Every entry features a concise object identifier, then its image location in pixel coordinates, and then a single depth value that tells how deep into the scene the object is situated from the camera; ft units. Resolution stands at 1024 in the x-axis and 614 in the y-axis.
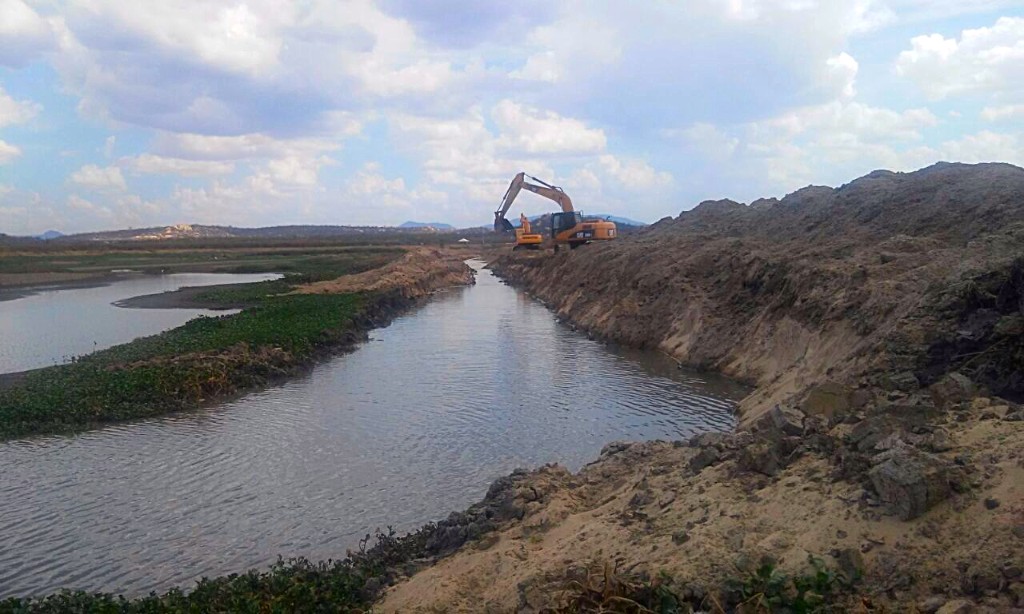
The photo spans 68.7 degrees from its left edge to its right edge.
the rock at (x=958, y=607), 15.23
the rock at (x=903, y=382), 29.14
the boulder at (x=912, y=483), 18.13
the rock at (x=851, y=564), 17.35
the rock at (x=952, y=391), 23.81
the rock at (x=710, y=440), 27.35
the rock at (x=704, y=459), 26.05
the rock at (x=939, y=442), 20.44
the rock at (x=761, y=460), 23.49
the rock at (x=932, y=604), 15.78
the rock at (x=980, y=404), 22.68
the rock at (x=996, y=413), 21.72
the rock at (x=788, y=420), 25.14
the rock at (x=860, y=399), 27.54
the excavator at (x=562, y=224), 145.18
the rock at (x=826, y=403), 27.02
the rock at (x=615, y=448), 34.35
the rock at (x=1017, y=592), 14.92
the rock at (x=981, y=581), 15.58
